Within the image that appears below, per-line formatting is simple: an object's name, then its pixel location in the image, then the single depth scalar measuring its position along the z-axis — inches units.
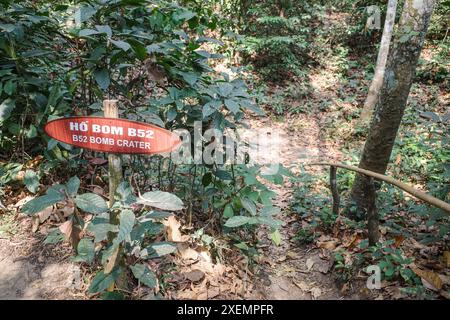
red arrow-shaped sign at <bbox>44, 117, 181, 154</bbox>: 77.0
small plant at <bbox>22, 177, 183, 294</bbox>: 78.0
